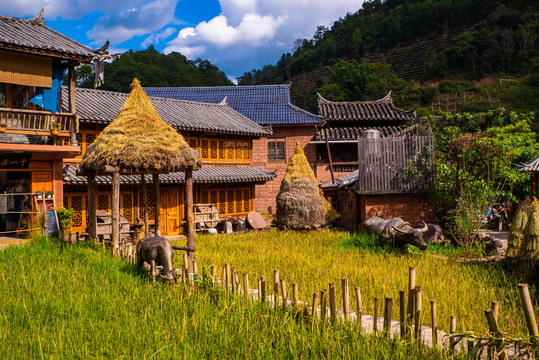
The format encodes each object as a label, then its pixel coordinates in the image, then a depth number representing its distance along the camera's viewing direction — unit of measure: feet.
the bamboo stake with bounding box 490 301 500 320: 12.35
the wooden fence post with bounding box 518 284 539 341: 11.28
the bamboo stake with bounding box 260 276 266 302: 17.63
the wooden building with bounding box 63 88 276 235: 45.70
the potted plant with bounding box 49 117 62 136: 36.35
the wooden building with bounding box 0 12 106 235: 35.14
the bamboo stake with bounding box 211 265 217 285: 20.39
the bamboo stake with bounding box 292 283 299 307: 16.40
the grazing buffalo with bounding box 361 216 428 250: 33.32
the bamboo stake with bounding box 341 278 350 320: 15.46
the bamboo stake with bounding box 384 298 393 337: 13.92
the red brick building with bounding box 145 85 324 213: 74.43
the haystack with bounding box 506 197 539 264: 23.09
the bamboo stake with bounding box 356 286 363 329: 14.65
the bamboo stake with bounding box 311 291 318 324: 15.26
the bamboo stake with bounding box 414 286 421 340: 13.56
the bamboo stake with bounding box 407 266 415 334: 14.14
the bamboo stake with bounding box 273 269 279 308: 16.83
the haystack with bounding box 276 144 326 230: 49.42
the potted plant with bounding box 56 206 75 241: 36.19
